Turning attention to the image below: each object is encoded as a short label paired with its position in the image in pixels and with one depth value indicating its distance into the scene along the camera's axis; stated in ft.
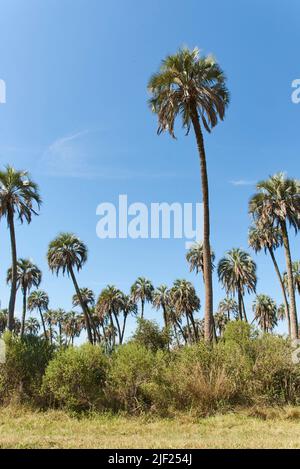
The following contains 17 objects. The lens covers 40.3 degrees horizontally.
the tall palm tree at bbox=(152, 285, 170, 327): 204.23
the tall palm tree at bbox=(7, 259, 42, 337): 173.58
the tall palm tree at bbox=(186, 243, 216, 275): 167.06
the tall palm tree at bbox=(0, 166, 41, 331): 84.89
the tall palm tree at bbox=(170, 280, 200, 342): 188.75
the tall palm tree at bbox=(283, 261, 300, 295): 161.38
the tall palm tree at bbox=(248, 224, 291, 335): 117.19
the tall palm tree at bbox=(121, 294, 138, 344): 206.08
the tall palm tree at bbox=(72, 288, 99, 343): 227.61
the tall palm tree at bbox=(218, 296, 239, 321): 254.84
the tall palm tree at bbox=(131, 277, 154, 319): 200.85
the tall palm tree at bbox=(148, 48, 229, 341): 60.23
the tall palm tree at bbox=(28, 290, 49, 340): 244.22
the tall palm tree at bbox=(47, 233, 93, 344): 134.72
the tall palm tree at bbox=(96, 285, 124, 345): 199.82
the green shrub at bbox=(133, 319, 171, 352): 109.19
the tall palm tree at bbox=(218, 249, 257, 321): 152.56
